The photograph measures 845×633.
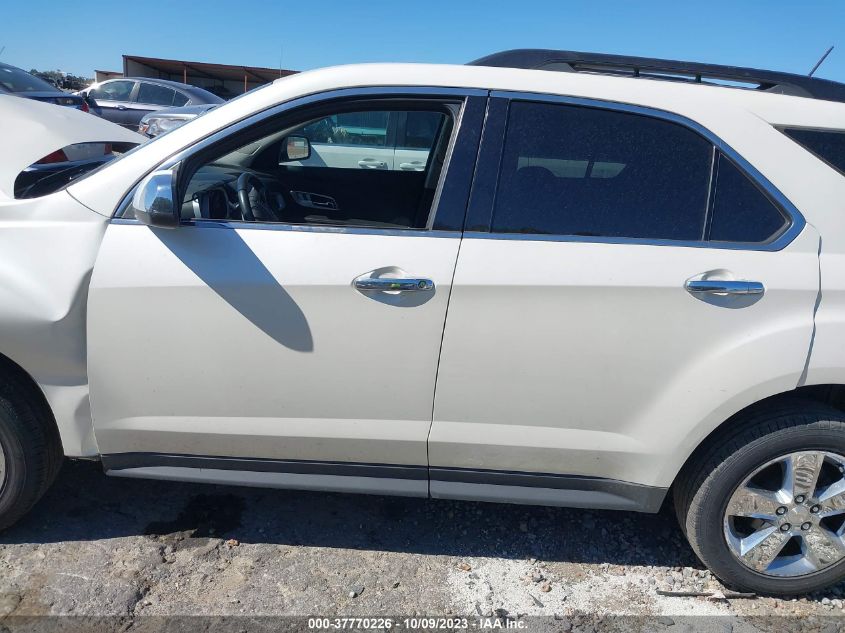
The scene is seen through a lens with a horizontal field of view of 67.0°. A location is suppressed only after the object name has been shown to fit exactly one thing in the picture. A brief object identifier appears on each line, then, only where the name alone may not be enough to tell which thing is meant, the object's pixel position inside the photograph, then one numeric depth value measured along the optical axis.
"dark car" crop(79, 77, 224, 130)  12.95
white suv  2.11
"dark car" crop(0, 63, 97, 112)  8.06
